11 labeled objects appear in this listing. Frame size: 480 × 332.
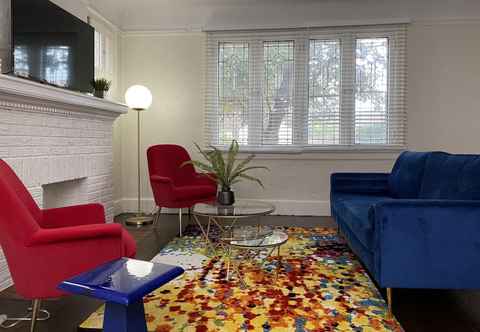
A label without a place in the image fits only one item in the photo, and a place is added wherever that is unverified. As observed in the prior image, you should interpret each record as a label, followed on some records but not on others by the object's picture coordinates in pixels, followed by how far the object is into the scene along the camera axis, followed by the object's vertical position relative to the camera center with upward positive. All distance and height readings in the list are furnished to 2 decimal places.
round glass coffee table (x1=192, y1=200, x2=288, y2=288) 2.62 -0.64
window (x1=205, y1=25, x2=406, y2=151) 4.83 +0.80
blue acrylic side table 1.38 -0.52
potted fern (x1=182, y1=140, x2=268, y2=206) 3.33 -0.22
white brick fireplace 2.58 +0.06
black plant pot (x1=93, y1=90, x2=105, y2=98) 3.91 +0.58
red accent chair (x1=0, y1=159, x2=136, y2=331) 1.71 -0.47
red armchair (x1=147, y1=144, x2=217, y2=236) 3.95 -0.36
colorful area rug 2.02 -0.92
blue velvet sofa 2.06 -0.51
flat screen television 2.78 +0.87
